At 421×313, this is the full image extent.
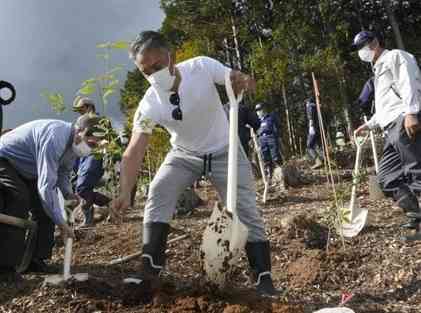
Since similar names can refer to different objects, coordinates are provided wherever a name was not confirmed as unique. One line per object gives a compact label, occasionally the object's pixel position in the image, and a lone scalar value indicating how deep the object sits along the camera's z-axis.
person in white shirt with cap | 3.37
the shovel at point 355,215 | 3.96
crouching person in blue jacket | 3.18
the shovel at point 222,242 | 2.35
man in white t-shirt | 2.63
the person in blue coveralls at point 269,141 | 8.91
